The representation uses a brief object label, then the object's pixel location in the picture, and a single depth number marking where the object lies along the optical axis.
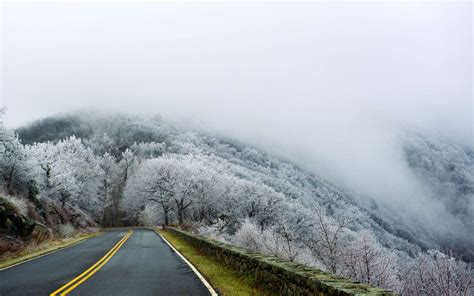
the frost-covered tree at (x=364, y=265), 23.84
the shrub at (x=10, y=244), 18.83
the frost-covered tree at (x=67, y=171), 49.74
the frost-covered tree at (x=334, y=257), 22.28
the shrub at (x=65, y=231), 38.03
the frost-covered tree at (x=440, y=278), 19.05
